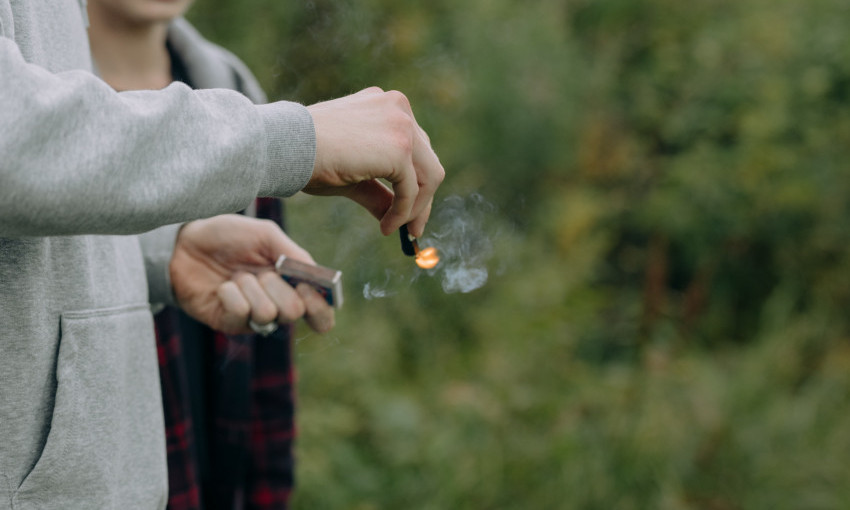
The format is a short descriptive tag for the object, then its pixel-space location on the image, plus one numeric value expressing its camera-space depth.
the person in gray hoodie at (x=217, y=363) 1.67
